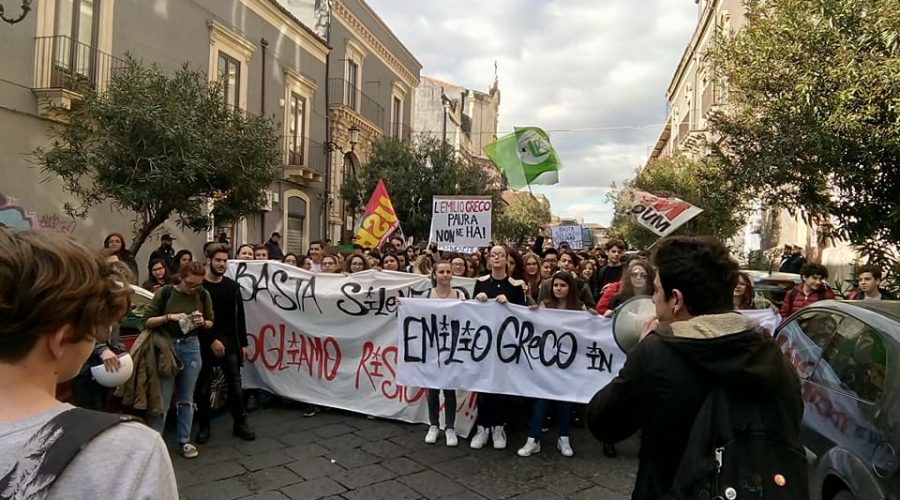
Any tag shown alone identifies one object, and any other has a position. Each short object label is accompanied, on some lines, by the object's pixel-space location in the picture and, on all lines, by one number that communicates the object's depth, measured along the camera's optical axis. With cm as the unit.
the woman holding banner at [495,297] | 554
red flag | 1252
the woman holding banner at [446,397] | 556
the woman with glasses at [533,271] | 756
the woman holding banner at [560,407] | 536
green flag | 1472
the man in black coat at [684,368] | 178
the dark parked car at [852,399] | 281
